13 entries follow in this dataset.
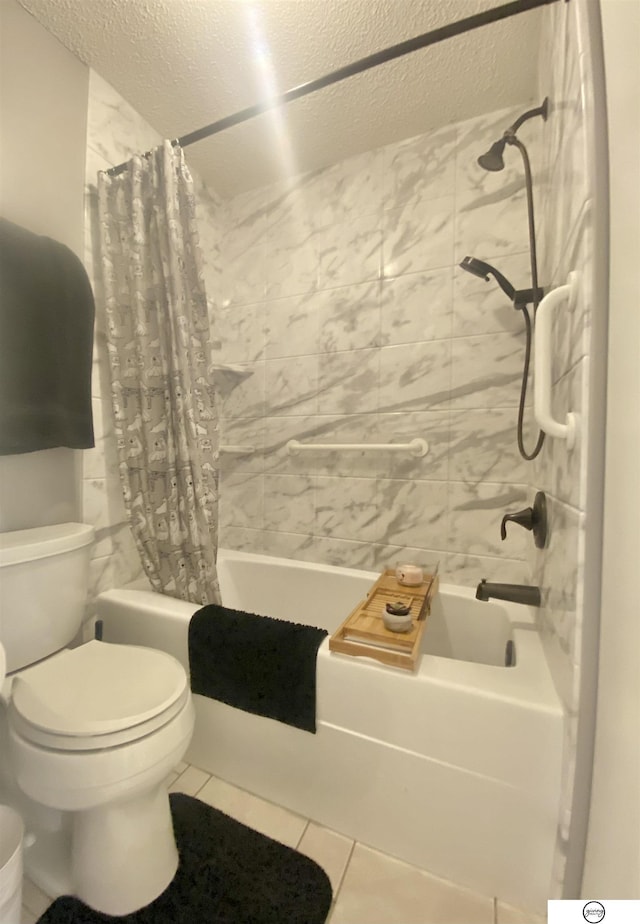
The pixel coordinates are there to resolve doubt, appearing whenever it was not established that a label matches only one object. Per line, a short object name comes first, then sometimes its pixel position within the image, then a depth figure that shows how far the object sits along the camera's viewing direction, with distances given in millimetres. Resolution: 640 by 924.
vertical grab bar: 782
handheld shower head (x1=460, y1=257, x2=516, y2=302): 1285
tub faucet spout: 1171
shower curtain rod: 948
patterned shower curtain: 1249
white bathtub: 830
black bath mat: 839
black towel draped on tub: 1023
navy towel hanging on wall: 1083
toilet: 781
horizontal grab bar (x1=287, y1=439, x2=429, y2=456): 1559
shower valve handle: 1116
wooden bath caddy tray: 954
